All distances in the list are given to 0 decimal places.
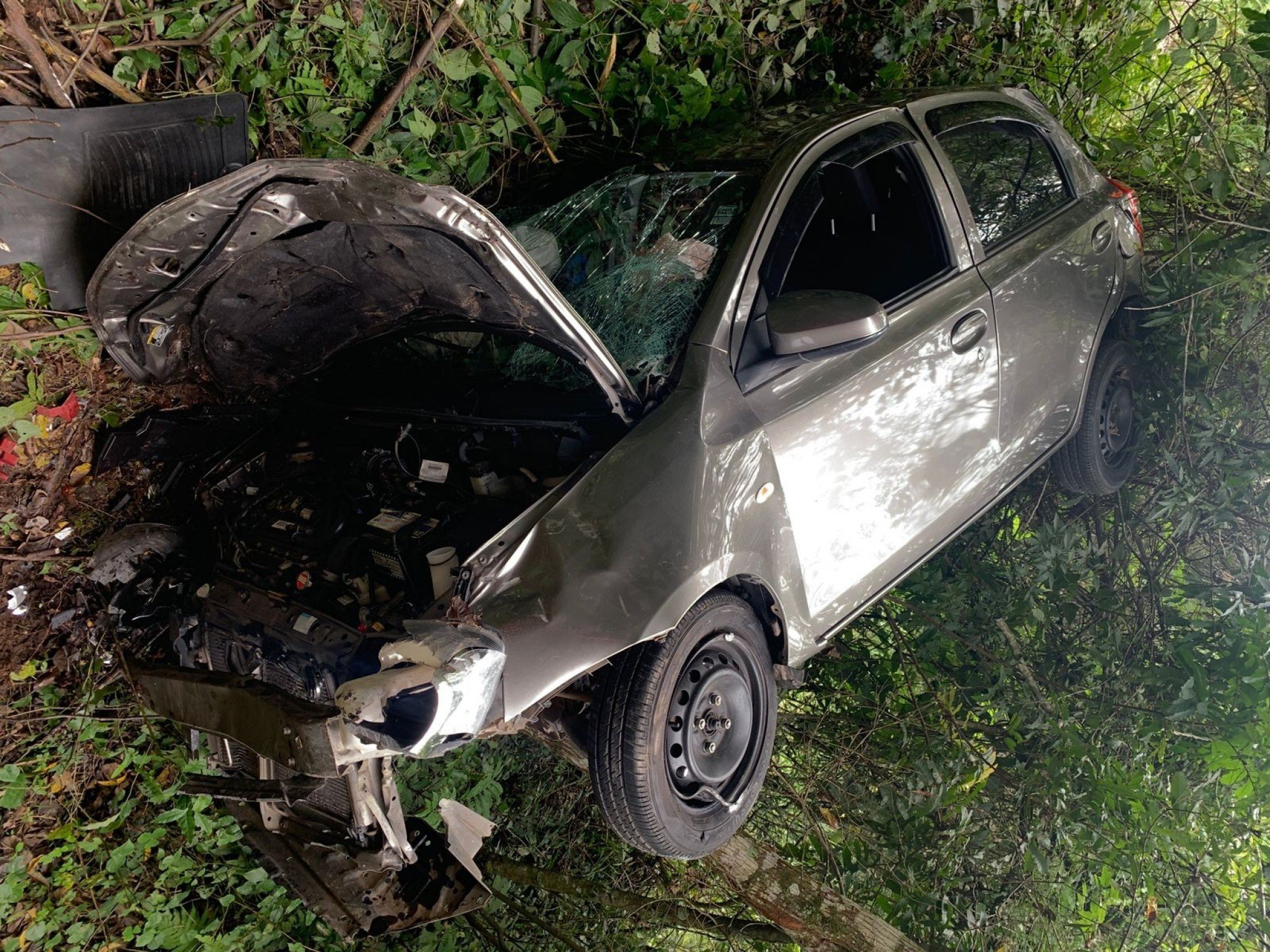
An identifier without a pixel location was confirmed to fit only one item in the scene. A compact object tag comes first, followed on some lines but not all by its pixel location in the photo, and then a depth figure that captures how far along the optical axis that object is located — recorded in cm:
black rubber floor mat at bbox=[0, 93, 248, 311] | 261
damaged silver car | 207
